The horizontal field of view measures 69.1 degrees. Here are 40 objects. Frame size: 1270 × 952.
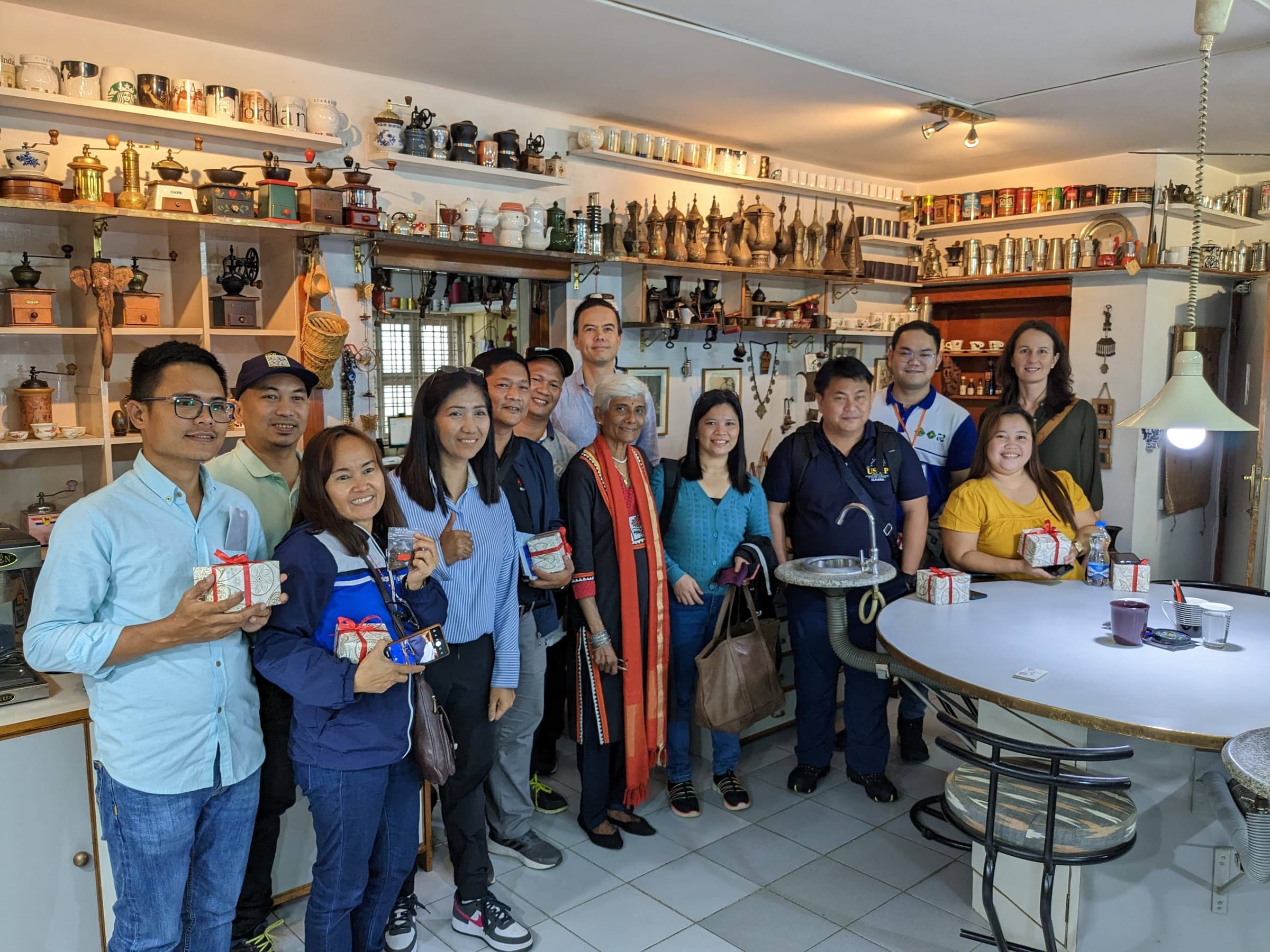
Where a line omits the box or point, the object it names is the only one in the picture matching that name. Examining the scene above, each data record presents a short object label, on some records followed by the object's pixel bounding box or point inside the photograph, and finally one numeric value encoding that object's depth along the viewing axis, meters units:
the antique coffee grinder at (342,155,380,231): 3.94
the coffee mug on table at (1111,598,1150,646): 2.52
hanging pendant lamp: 2.60
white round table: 2.04
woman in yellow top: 3.19
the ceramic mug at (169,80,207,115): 3.59
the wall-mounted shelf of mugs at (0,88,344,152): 3.33
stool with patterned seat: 1.97
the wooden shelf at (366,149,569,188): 4.27
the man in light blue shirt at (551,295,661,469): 3.54
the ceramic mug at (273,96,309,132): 3.87
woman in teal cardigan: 3.22
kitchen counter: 2.16
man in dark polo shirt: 3.34
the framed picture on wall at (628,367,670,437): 5.65
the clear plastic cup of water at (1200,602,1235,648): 2.55
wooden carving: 3.33
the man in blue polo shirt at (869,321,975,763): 3.75
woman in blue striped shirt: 2.39
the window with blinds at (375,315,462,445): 4.77
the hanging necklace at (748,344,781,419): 6.21
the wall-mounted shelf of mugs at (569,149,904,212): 5.05
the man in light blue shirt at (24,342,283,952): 1.76
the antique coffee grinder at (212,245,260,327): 3.79
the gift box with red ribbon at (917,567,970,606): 2.94
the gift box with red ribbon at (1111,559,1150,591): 3.07
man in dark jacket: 2.83
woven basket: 3.84
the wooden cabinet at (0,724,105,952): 2.17
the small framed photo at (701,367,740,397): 5.95
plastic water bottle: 3.16
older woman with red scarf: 2.99
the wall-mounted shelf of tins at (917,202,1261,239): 5.93
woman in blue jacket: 1.95
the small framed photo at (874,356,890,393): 6.96
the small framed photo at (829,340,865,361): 6.66
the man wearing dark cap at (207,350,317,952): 2.34
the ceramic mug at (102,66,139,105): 3.44
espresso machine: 2.28
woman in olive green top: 3.66
